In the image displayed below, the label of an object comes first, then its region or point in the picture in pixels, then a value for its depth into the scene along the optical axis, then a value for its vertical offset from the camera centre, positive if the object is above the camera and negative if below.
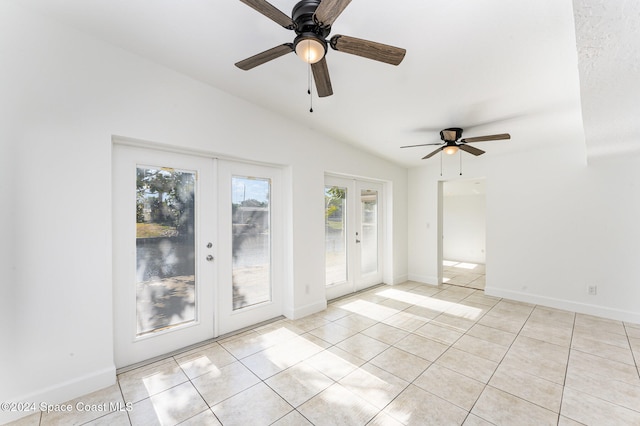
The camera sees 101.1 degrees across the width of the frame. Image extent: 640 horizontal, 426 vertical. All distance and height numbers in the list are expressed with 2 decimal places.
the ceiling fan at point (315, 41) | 1.44 +1.04
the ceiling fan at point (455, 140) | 3.29 +0.94
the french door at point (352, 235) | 4.51 -0.39
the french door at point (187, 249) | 2.52 -0.38
